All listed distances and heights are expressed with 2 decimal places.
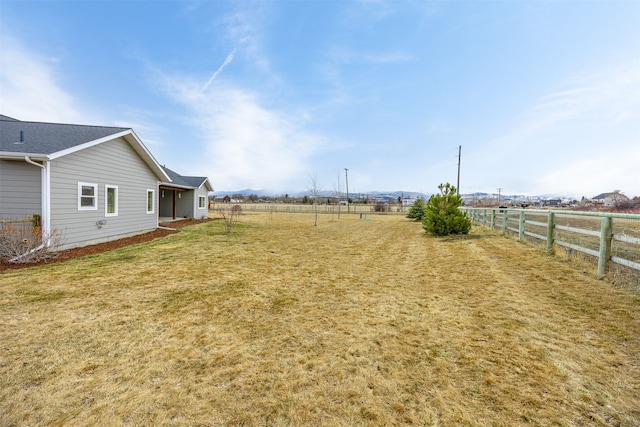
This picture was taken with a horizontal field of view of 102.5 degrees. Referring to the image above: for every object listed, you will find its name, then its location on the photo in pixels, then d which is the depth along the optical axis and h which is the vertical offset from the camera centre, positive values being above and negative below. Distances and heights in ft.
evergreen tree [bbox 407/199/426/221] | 79.50 -1.80
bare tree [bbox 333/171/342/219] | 102.22 +6.93
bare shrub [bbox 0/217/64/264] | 21.31 -4.04
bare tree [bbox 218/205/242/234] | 44.06 -4.88
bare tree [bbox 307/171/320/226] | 77.51 +5.66
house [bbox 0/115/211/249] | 24.30 +1.93
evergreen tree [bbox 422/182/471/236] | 37.50 -1.29
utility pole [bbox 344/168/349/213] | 152.15 +16.61
